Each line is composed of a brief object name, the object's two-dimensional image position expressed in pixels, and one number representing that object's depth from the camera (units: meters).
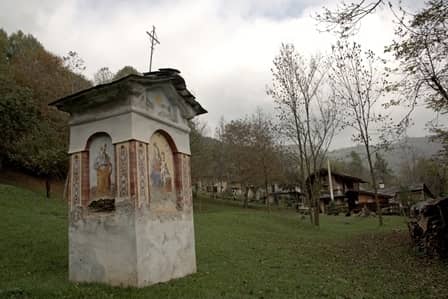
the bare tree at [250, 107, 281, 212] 38.43
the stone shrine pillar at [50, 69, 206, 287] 7.39
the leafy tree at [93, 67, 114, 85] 35.06
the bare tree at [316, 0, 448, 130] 9.24
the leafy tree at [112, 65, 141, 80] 35.61
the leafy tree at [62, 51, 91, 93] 31.08
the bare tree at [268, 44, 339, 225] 26.03
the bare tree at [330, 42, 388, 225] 25.30
